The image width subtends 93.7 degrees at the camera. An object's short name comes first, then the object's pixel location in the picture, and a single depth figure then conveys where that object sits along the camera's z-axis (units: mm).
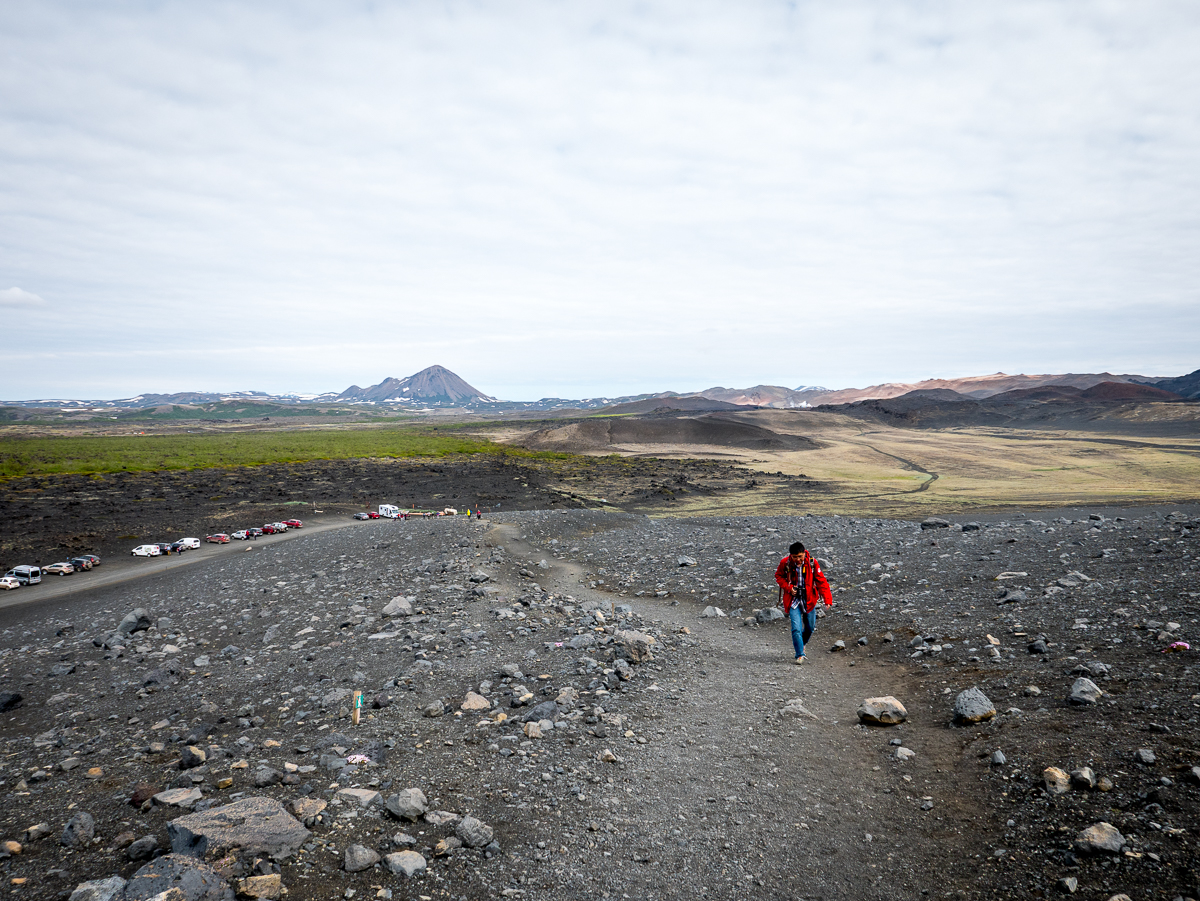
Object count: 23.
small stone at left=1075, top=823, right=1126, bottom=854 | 4621
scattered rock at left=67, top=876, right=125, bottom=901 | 4715
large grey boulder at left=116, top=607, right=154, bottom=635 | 14078
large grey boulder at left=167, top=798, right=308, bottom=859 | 5320
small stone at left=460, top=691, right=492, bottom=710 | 8578
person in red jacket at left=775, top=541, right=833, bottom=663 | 10523
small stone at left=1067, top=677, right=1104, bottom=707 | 6938
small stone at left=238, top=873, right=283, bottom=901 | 4859
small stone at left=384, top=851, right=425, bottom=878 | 5266
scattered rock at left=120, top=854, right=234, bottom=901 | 4605
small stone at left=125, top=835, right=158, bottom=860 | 5461
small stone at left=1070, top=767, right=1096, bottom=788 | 5461
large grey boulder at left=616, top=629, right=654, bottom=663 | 10328
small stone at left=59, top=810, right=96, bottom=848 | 5766
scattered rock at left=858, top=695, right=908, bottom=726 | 7746
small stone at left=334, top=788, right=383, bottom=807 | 6250
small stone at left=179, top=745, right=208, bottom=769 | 7203
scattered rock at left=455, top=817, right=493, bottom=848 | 5672
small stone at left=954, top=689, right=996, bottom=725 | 7254
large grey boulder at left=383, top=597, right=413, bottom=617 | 13352
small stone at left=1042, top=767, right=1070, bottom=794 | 5495
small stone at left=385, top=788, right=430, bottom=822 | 6008
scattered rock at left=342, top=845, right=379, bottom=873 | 5298
